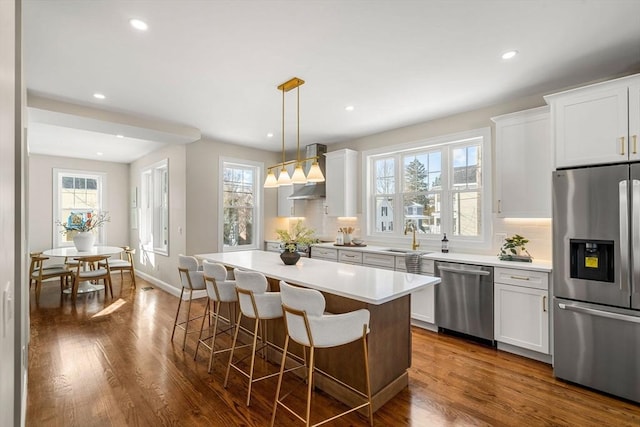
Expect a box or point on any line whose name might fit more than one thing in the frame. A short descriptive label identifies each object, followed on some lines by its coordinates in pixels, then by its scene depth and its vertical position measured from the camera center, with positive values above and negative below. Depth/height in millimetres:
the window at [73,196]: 6934 +406
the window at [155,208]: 6048 +128
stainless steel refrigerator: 2393 -532
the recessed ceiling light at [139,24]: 2199 +1345
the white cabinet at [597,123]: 2479 +742
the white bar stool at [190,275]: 3283 -639
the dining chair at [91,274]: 5195 -1031
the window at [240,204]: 5848 +176
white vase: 5520 -471
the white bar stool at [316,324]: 1939 -695
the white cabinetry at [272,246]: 6039 -655
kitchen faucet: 4445 -261
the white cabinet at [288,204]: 6195 +188
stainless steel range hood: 5598 +489
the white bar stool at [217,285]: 2854 -656
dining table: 5148 -665
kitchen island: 2262 -863
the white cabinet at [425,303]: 3776 -1110
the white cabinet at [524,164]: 3246 +516
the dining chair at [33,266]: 5367 -913
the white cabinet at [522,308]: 2998 -955
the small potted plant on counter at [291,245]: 3082 -315
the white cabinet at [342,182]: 5191 +518
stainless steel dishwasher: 3338 -959
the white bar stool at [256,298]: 2420 -658
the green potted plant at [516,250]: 3402 -420
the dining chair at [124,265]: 5801 -946
